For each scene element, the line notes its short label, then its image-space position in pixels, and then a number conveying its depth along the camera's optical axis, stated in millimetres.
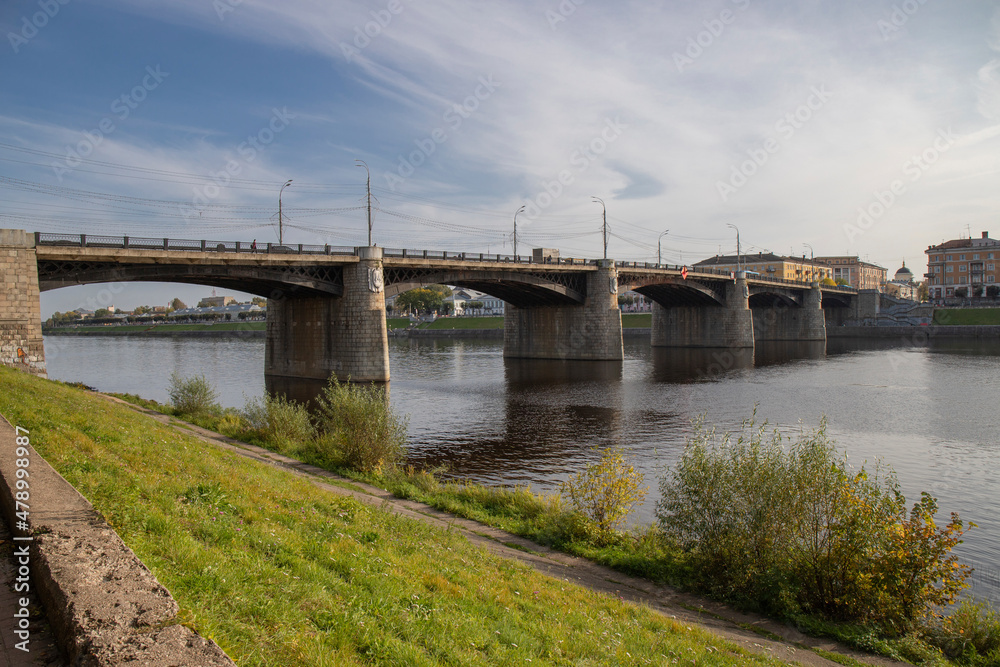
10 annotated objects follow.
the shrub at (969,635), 8750
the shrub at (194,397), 27198
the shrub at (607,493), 13477
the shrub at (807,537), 9516
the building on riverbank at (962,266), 128250
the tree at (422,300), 166500
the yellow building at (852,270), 184375
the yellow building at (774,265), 148250
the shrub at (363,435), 18484
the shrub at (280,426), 21188
